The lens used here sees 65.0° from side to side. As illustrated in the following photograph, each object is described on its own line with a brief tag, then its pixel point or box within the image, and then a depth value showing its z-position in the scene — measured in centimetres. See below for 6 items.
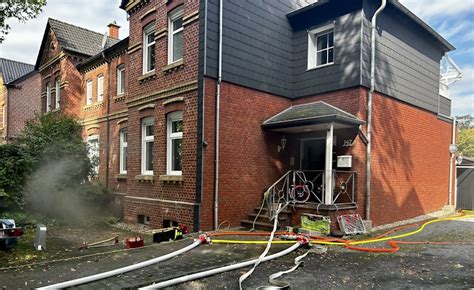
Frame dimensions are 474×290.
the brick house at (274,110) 1088
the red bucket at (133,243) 859
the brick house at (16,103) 3036
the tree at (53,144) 1511
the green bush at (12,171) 1198
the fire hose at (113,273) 544
